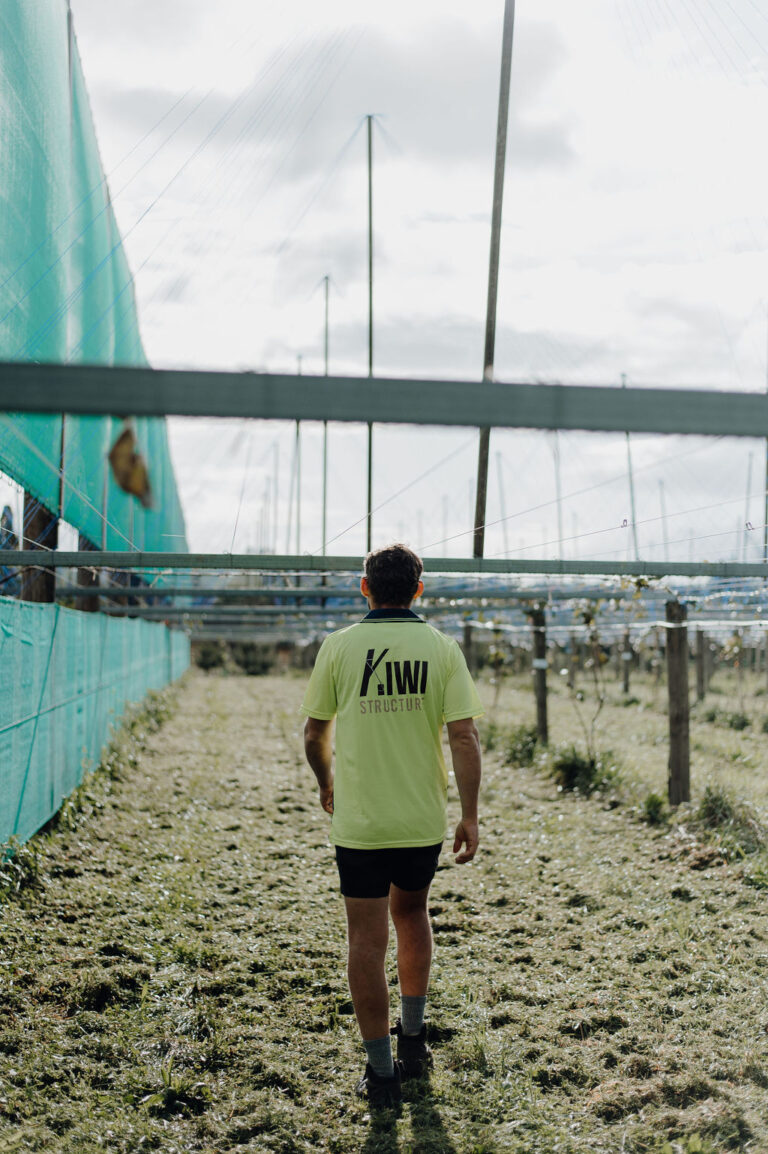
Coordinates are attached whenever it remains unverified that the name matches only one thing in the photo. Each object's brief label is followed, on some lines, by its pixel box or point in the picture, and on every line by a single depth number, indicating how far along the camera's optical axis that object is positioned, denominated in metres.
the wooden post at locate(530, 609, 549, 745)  10.95
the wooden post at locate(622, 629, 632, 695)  18.10
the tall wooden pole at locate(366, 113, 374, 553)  10.00
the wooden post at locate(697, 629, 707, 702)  15.93
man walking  2.83
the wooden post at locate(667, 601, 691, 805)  7.25
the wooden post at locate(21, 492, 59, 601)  6.45
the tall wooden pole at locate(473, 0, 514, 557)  6.33
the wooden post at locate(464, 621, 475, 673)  15.95
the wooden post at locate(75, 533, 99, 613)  9.38
